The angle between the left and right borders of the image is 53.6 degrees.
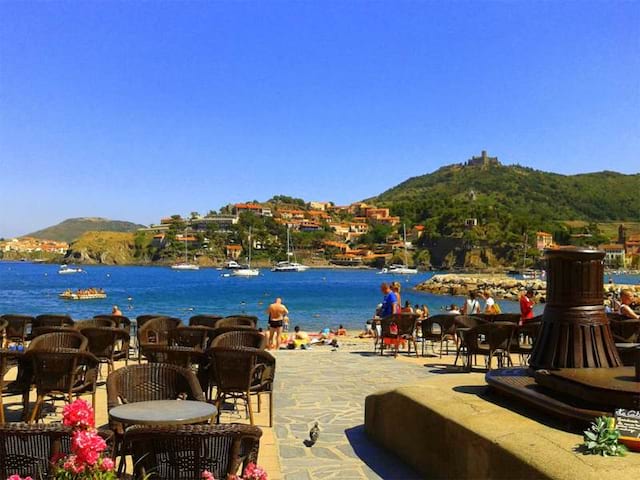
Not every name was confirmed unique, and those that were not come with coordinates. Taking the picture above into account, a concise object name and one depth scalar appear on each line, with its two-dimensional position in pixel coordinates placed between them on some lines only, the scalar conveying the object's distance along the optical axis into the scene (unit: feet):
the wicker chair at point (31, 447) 9.16
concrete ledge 10.09
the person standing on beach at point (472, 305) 44.29
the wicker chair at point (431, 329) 35.47
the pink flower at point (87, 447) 7.18
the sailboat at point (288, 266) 448.65
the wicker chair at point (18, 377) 17.67
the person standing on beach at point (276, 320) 43.50
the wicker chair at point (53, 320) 31.76
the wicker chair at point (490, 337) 28.35
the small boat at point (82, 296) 174.56
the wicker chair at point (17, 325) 34.42
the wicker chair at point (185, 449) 9.21
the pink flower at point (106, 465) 7.29
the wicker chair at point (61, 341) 19.42
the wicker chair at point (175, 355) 19.26
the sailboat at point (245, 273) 378.94
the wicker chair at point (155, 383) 14.29
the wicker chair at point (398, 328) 36.25
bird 17.37
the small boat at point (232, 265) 459.32
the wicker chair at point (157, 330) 27.81
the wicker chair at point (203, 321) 32.19
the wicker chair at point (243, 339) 21.42
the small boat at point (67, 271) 428.23
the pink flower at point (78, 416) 7.94
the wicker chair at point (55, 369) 17.37
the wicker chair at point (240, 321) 31.23
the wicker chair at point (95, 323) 28.84
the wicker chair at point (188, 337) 25.08
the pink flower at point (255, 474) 7.37
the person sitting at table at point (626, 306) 34.49
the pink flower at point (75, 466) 7.25
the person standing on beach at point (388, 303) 39.01
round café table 11.96
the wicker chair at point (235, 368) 18.54
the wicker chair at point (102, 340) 24.20
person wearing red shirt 39.24
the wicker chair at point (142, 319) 33.60
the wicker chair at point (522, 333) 29.14
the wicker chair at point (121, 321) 32.99
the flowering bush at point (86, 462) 7.20
